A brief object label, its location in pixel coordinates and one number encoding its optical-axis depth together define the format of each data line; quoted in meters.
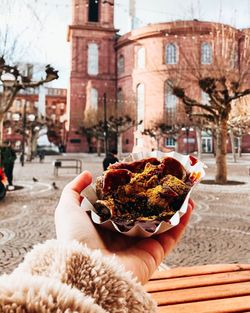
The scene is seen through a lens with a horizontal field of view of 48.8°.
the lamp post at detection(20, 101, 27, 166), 22.41
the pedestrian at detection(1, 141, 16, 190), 9.35
